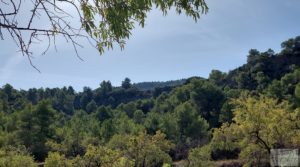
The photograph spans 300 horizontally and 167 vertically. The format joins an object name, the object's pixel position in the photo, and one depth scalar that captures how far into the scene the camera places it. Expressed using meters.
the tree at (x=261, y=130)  25.39
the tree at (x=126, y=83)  136.25
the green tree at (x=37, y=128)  45.56
